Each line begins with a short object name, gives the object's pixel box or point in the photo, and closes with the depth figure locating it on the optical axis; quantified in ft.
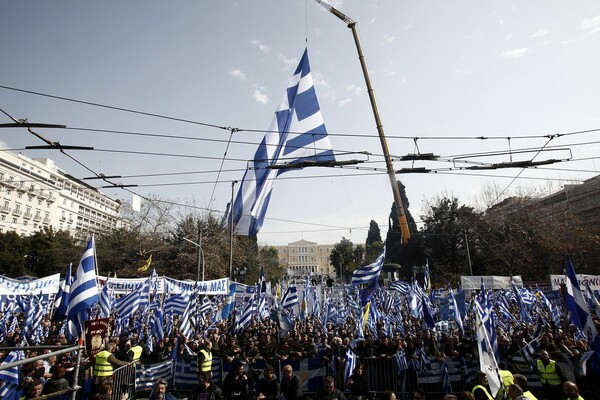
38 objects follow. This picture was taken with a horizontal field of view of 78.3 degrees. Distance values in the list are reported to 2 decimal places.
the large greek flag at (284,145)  42.83
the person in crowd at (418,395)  21.85
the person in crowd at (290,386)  24.48
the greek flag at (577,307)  25.68
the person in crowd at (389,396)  20.86
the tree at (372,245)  305.32
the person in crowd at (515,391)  18.99
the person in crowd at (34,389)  22.35
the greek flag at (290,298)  51.88
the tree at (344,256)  295.28
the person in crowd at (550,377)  26.63
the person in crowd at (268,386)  24.42
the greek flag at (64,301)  33.82
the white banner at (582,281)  63.27
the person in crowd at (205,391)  23.50
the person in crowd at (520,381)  20.77
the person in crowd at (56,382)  23.41
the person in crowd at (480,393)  21.17
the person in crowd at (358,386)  26.20
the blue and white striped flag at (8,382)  22.32
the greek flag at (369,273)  47.34
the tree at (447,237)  135.79
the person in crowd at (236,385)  26.58
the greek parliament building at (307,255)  501.56
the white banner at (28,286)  44.27
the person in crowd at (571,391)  19.44
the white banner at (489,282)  74.90
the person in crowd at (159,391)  22.41
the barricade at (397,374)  31.35
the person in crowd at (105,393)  21.67
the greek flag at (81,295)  26.61
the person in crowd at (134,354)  32.04
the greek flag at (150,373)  32.55
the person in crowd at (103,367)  26.86
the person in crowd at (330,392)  22.59
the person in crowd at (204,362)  30.09
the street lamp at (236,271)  134.89
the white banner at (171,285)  59.67
